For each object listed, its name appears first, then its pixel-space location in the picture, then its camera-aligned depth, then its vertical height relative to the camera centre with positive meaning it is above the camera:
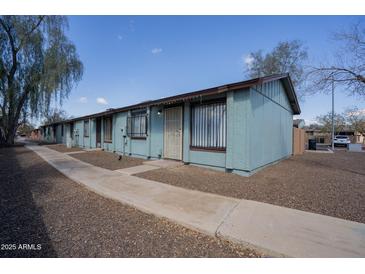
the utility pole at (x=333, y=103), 22.24 +3.58
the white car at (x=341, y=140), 28.31 -0.84
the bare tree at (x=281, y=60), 21.94 +8.76
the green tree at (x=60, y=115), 48.58 +4.91
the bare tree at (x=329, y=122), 33.38 +2.29
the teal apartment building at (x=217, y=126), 6.12 +0.32
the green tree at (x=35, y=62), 16.03 +6.23
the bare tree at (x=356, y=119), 30.02 +2.53
